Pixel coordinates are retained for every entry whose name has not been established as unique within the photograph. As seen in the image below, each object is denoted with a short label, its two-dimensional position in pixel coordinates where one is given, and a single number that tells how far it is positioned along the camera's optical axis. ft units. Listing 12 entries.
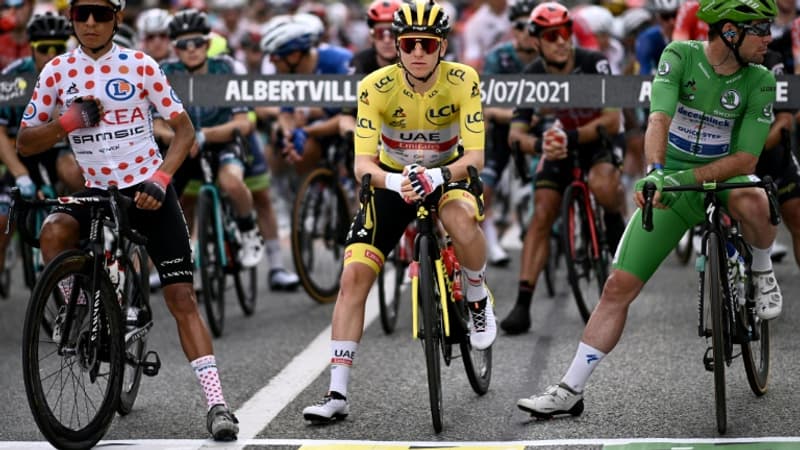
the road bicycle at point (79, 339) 44.45
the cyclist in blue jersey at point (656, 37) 83.35
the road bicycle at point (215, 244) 67.21
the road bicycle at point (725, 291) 45.93
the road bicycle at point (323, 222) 74.74
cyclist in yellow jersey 49.39
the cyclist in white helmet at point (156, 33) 86.43
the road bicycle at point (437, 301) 47.75
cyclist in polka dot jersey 48.24
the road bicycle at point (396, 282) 66.60
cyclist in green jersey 47.73
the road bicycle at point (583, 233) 66.13
